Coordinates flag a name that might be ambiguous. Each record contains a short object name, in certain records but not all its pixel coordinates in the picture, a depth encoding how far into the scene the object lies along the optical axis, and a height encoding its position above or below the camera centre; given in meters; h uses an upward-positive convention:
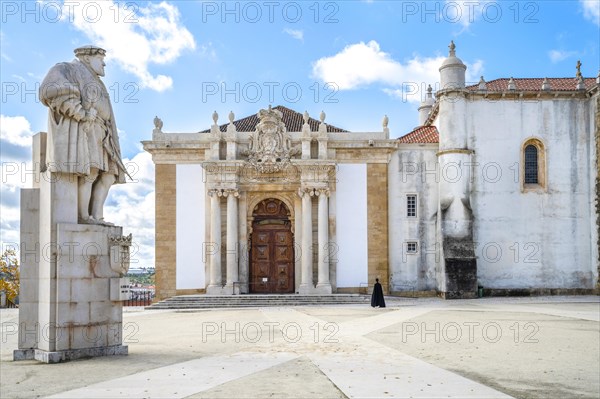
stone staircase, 23.75 -2.51
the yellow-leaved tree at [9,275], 31.20 -1.94
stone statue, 9.55 +1.72
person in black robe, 21.12 -2.15
